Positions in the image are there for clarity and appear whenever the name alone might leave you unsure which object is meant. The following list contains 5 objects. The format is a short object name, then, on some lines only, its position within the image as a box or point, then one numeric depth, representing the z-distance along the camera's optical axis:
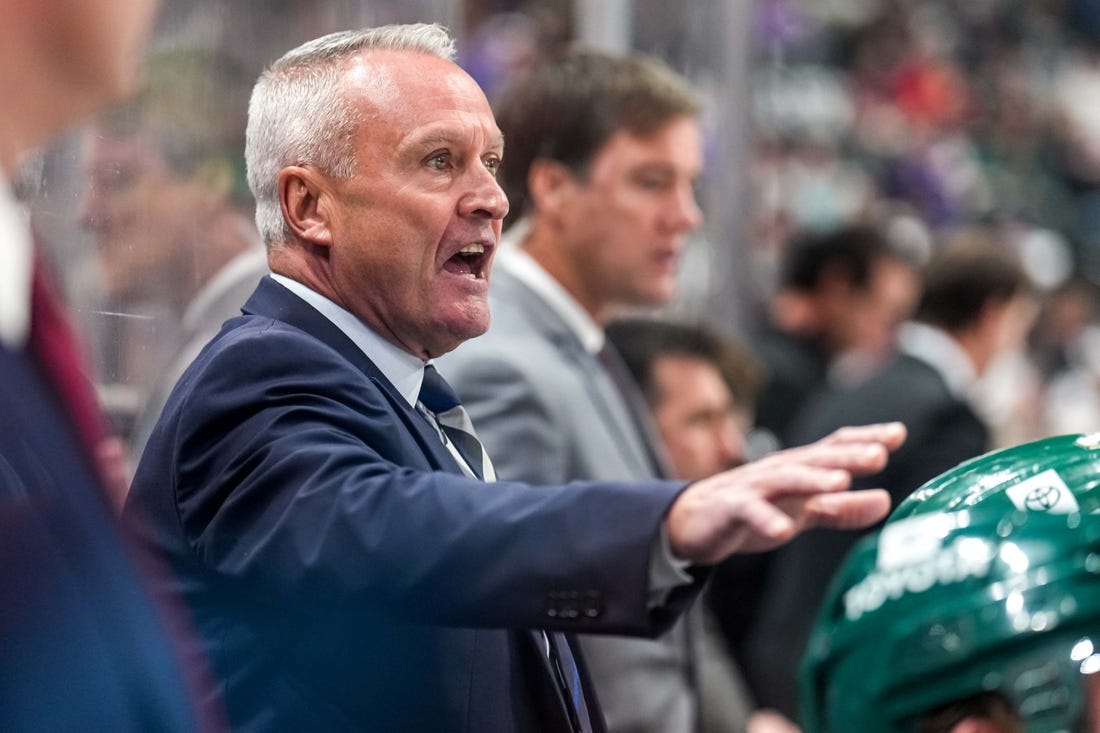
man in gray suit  4.98
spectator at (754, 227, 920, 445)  10.77
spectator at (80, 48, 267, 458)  4.07
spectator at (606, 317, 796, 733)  6.93
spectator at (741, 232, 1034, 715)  7.59
